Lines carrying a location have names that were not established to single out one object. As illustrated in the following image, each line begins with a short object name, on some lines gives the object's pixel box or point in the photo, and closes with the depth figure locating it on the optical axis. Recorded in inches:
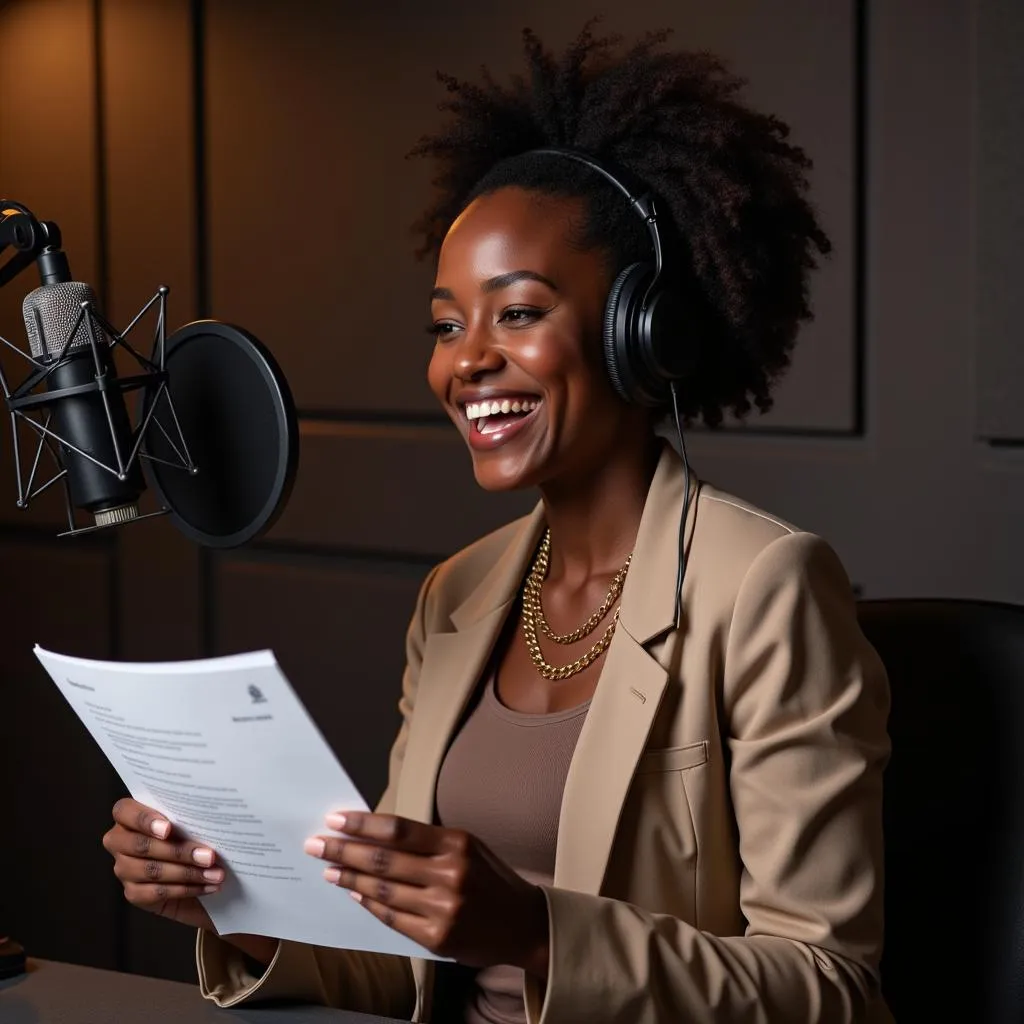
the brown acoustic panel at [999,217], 72.2
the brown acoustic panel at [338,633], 101.4
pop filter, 37.2
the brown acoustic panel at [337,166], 96.1
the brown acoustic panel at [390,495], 96.7
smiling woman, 44.5
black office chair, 48.4
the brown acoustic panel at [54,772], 115.9
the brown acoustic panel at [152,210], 108.3
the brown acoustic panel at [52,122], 113.3
